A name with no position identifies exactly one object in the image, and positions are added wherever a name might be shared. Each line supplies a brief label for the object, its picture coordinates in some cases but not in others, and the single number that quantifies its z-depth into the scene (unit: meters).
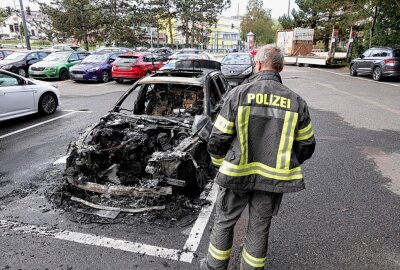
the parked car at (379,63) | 16.56
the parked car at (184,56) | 16.44
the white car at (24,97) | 7.91
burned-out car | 3.88
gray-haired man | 2.29
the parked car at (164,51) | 26.25
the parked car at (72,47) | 28.98
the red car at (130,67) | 15.77
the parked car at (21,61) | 17.03
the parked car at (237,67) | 13.68
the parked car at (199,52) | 18.68
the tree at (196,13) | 45.41
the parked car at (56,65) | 16.27
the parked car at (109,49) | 23.11
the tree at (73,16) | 33.00
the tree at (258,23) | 63.06
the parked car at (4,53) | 19.87
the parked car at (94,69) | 16.06
